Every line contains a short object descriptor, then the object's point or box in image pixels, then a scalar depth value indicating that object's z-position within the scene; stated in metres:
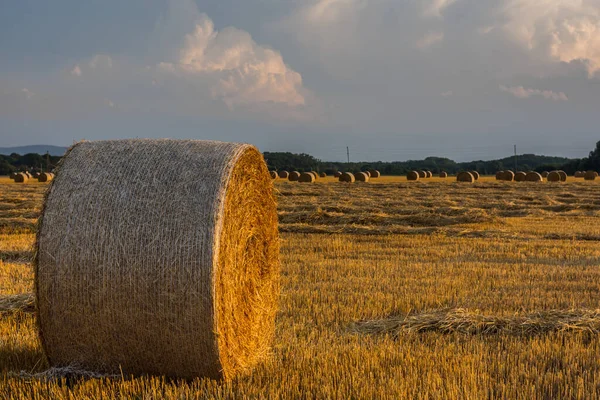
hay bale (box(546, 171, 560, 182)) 45.70
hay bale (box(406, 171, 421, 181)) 50.28
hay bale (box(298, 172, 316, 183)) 44.50
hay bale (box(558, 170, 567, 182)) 45.75
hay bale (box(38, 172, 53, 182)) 47.63
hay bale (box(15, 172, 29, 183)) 46.59
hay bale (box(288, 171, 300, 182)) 46.83
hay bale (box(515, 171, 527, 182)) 46.88
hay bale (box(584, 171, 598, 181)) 49.72
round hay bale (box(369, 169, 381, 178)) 55.56
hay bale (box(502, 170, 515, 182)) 47.94
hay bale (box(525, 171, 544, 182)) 45.62
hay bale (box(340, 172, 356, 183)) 45.12
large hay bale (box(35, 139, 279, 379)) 4.99
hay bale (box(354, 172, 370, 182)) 46.72
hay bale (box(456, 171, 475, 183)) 45.69
